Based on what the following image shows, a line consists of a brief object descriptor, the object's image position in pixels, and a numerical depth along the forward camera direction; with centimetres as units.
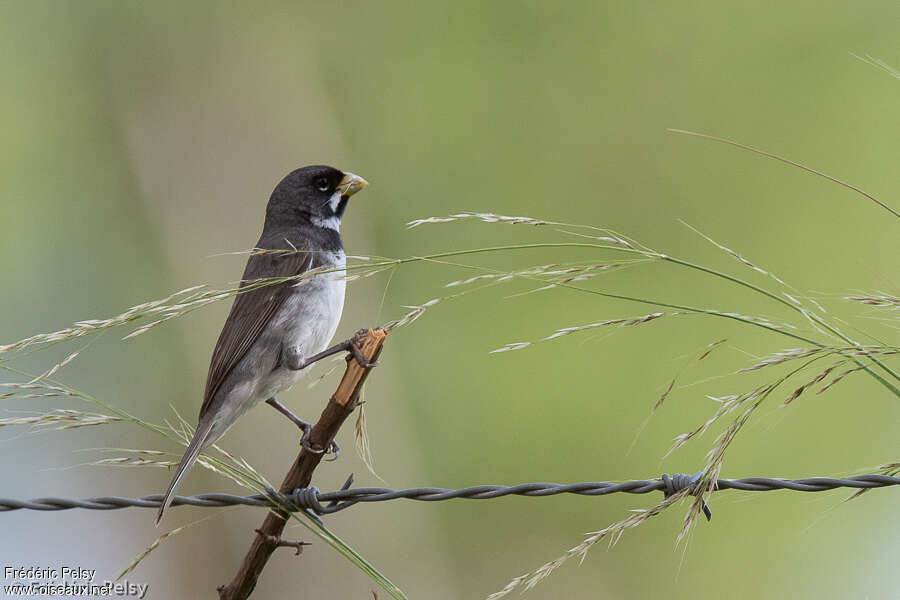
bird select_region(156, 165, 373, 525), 860
